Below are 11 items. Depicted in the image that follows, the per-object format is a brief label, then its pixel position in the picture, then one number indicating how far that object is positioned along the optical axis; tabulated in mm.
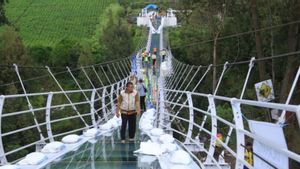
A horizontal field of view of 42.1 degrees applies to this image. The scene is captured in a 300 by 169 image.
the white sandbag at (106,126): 6793
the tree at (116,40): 38040
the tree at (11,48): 31440
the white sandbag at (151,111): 8286
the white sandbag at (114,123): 7137
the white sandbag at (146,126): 6757
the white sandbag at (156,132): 5842
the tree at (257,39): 10157
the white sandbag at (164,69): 17929
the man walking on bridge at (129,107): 5822
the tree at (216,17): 20637
